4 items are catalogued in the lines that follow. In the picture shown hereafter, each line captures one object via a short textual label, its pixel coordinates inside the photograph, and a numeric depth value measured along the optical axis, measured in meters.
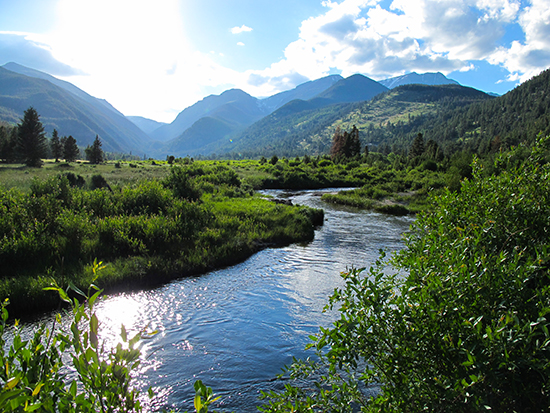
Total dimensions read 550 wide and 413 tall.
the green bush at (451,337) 2.89
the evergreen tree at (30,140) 47.44
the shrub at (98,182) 28.02
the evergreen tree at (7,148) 51.41
